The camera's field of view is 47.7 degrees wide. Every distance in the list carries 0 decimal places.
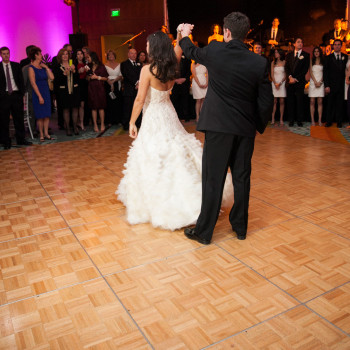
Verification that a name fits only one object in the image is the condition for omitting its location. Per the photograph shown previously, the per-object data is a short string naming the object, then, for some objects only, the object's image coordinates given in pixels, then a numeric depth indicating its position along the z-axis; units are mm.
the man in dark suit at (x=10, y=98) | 6059
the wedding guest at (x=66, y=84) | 7027
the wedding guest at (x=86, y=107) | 7512
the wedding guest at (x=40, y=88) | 6621
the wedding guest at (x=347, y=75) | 7169
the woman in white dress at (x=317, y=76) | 7527
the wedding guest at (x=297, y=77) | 7508
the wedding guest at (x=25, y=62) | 7902
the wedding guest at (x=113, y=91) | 7973
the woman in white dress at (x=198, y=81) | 8133
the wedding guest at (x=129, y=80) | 7461
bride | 3053
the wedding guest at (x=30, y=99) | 7004
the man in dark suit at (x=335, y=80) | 7316
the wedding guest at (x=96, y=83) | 7512
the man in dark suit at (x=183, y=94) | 8438
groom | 2410
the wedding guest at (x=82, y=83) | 7410
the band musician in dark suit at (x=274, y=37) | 9633
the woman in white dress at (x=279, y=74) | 7812
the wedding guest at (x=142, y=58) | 7962
